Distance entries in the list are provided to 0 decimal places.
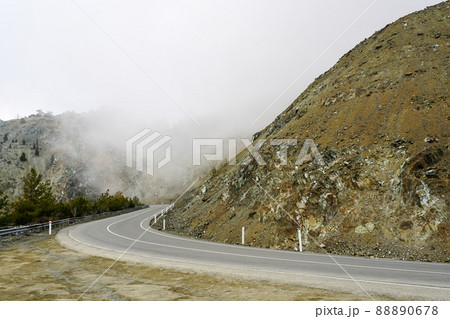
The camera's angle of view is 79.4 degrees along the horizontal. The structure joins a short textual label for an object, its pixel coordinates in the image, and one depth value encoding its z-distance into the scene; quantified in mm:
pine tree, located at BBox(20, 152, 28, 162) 126562
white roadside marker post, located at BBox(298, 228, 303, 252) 14250
